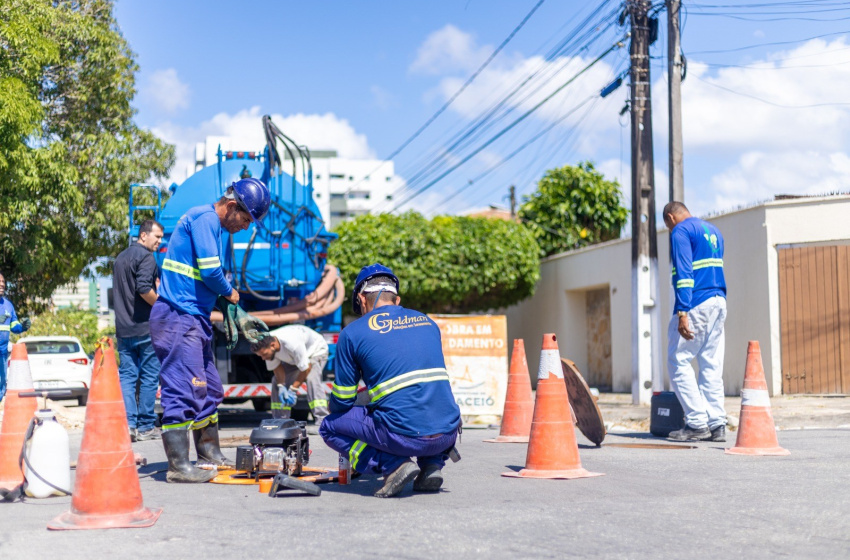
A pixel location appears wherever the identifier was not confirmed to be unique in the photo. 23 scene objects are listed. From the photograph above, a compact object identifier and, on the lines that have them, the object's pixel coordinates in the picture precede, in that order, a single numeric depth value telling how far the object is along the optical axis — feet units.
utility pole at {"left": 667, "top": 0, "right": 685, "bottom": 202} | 47.75
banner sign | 38.14
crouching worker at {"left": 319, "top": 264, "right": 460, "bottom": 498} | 18.47
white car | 61.98
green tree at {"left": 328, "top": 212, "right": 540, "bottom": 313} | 82.69
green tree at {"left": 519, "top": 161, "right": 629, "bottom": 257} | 96.84
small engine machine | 20.63
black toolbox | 30.09
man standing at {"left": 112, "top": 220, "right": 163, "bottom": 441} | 30.78
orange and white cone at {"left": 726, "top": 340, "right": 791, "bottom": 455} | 25.61
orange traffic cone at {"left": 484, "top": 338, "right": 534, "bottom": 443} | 29.76
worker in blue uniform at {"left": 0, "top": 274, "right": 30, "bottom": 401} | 34.32
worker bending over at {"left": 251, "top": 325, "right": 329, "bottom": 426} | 29.22
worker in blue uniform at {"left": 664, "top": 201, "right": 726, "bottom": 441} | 28.84
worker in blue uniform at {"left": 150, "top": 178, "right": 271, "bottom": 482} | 20.92
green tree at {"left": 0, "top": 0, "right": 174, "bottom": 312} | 58.49
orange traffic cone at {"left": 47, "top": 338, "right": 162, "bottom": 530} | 15.48
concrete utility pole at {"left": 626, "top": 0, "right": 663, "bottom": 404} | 46.42
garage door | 48.93
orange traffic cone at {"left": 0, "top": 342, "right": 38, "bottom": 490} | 19.65
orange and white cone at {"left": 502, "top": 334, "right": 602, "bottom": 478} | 21.20
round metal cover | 25.87
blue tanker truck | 36.65
